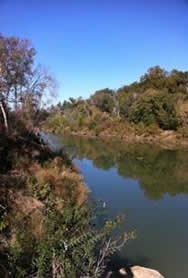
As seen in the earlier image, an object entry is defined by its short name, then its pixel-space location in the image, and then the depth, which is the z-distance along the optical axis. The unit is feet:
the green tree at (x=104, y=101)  113.91
